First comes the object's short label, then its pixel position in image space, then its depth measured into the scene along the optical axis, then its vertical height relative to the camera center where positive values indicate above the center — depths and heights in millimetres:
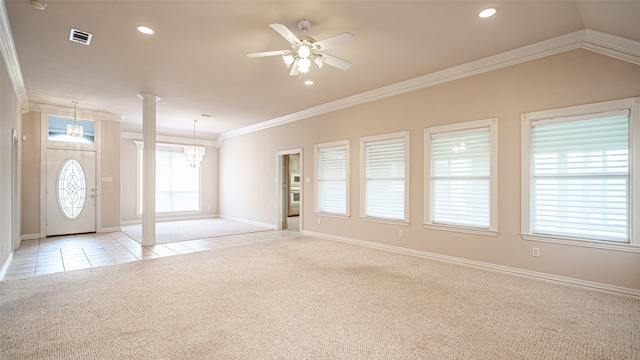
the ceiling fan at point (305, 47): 2881 +1376
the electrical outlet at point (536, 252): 3756 -912
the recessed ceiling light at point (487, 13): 2947 +1687
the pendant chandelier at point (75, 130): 6348 +1090
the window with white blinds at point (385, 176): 5191 +71
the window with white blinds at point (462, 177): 4148 +46
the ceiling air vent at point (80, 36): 3375 +1682
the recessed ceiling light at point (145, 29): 3270 +1683
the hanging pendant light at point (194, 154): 8508 +755
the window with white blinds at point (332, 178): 6176 +47
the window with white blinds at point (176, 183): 9305 -90
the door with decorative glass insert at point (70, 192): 6695 -272
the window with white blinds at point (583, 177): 3260 +40
